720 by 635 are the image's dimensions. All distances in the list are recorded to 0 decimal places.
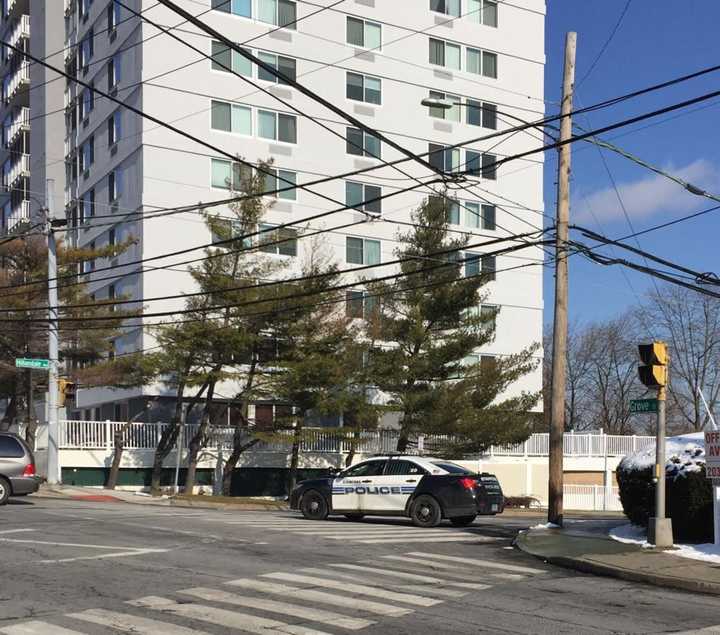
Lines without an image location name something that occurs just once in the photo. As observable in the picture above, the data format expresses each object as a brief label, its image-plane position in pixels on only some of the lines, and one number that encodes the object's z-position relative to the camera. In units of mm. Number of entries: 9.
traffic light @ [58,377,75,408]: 31688
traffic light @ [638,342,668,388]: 16719
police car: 21078
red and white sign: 15234
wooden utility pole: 20859
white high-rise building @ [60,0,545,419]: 41469
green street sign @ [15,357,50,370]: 30975
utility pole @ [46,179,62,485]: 32062
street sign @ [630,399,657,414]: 17098
